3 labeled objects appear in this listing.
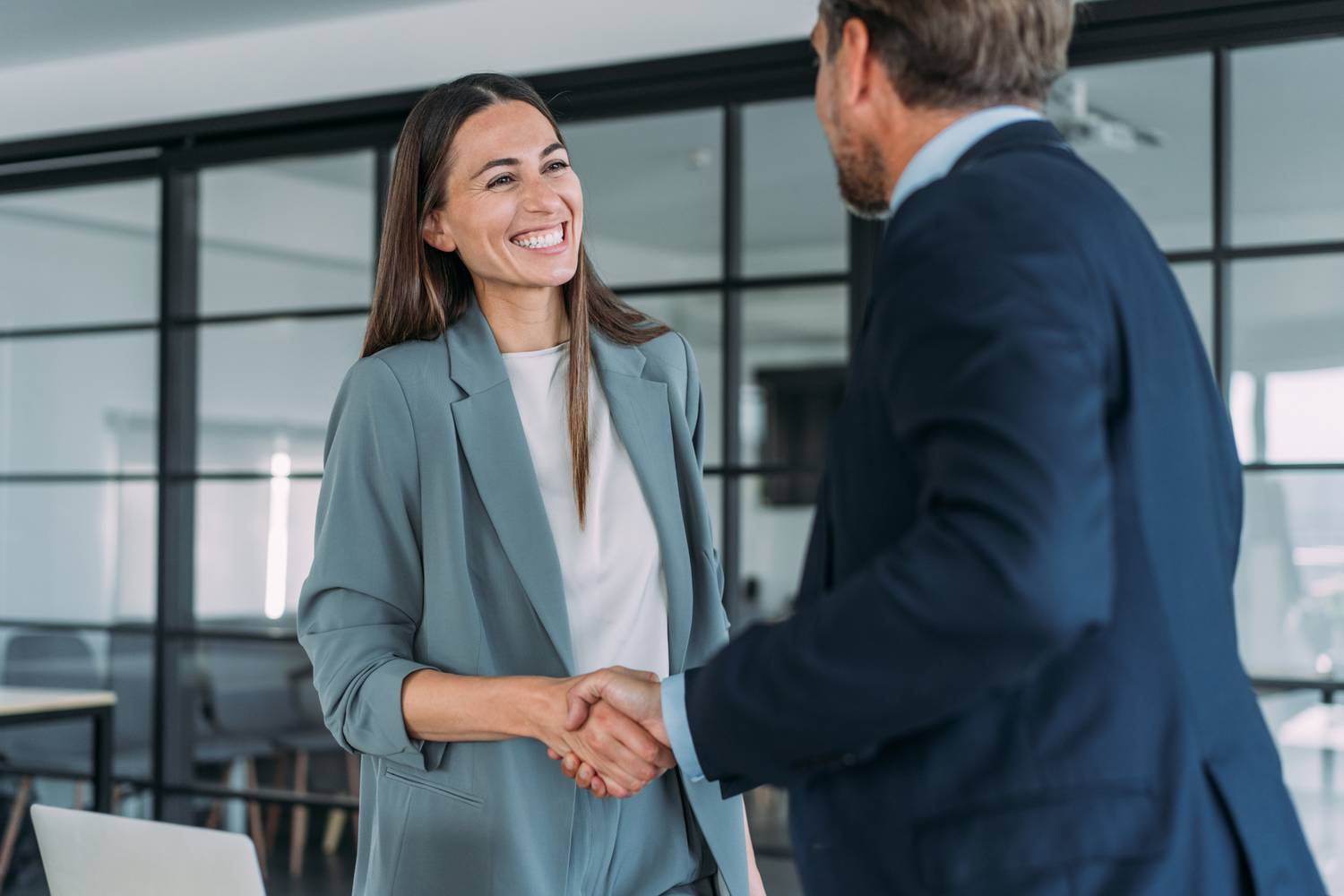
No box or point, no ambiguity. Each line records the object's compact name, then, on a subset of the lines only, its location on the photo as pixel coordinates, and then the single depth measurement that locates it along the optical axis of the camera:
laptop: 1.49
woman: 1.45
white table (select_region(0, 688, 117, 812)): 3.62
